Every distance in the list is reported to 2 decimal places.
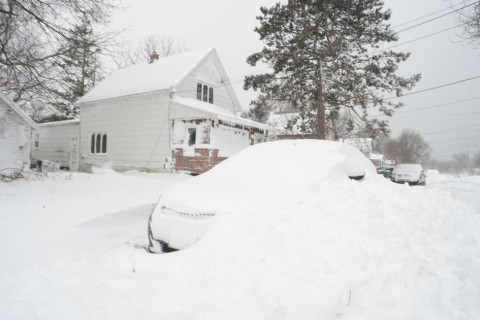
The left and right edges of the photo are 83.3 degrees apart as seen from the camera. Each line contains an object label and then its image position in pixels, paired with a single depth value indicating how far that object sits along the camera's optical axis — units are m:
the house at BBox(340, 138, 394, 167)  43.42
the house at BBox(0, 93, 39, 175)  11.38
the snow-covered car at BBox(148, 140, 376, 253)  3.24
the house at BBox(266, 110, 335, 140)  16.84
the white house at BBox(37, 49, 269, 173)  13.62
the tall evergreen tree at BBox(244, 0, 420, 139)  14.11
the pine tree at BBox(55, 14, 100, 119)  8.29
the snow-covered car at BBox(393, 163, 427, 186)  16.58
